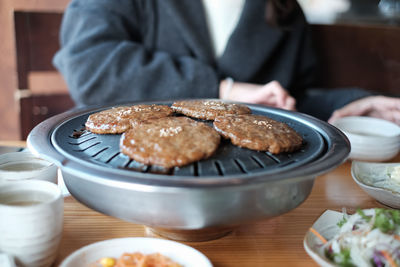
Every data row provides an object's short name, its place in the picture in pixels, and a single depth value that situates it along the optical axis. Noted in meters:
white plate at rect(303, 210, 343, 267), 0.84
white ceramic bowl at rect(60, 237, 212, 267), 0.83
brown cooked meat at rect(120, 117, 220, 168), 0.90
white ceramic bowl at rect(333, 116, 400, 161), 1.53
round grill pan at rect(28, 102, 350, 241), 0.79
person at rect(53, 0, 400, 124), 2.02
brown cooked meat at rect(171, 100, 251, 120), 1.21
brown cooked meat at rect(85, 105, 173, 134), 1.09
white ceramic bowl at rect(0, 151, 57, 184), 1.07
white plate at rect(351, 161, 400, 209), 1.18
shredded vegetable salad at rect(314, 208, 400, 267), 0.84
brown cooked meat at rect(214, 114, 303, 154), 1.00
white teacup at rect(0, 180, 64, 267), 0.79
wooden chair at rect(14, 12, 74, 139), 2.45
